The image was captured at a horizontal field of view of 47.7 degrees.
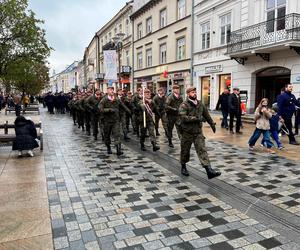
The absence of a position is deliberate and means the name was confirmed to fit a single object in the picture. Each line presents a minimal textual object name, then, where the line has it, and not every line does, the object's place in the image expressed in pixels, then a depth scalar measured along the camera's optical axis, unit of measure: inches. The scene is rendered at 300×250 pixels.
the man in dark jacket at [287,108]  388.8
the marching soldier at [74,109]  681.7
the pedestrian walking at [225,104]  559.8
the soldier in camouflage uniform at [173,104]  372.2
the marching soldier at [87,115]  526.4
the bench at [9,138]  346.3
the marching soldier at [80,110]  579.5
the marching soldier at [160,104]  427.8
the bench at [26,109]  1033.4
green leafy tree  639.8
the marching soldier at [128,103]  483.1
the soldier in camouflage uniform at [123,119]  395.2
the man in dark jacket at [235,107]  506.3
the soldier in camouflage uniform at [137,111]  417.5
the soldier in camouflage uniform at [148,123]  365.8
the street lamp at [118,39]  773.3
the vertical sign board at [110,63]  633.6
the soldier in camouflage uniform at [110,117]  346.3
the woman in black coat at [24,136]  325.4
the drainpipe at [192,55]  917.2
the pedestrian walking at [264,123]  345.1
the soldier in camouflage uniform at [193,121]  242.5
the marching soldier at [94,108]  478.9
